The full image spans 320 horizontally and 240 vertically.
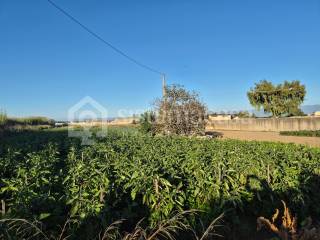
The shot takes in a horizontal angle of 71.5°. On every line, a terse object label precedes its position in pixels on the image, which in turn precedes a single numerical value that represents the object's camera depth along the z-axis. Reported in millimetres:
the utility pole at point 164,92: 15667
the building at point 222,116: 45044
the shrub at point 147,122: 15739
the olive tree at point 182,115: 14852
